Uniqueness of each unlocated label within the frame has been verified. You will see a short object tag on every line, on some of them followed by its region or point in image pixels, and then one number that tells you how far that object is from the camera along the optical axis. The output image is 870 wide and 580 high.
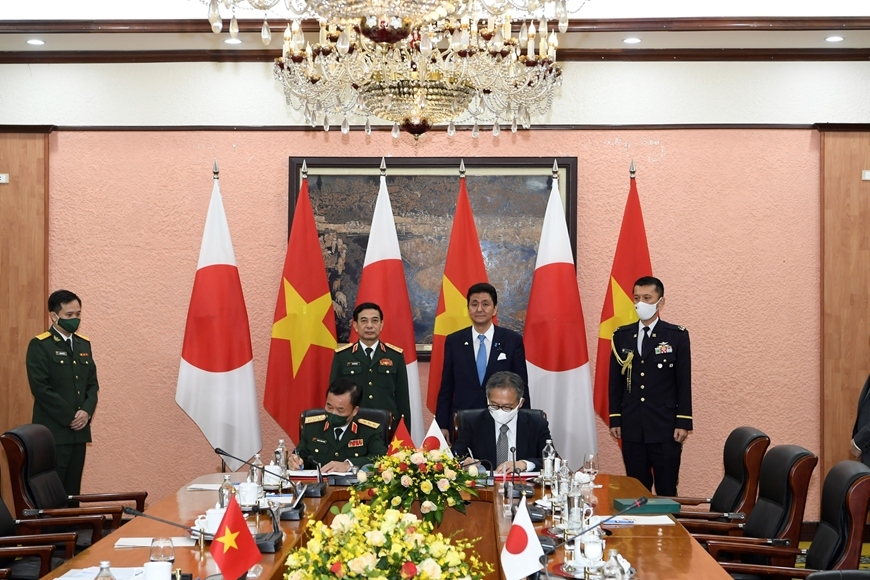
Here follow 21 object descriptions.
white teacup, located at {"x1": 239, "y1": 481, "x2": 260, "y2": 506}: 3.64
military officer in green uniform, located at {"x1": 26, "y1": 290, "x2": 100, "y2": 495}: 5.50
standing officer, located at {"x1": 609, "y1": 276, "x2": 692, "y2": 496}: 5.42
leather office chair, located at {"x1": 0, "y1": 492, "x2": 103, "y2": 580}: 3.45
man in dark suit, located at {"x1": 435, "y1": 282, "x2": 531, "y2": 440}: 5.59
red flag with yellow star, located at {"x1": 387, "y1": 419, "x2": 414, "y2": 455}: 3.87
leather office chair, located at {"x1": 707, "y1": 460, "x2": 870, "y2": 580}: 3.24
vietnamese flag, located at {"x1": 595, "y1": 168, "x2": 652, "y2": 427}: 6.07
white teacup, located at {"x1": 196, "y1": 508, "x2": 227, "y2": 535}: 3.19
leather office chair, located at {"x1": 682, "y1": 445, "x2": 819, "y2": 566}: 3.70
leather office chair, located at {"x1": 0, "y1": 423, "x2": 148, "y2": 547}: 4.13
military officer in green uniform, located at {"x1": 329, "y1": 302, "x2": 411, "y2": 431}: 5.59
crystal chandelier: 3.13
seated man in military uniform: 4.71
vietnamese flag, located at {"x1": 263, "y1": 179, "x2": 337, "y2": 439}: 6.12
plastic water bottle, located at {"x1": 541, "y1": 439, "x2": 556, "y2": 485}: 4.14
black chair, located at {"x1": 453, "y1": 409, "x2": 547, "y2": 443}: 4.87
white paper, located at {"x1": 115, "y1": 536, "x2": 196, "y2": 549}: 3.18
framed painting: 6.31
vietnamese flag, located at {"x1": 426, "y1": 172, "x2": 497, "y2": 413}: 6.11
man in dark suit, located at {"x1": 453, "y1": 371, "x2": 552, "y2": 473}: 4.76
